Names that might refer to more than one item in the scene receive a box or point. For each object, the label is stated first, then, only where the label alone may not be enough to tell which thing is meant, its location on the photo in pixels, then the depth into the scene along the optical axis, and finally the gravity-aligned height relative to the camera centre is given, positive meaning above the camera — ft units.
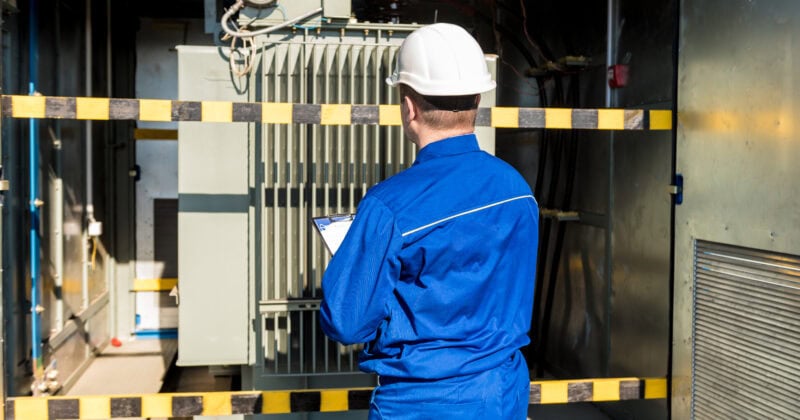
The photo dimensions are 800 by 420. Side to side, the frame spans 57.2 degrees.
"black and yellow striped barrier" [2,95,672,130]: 7.70 +0.69
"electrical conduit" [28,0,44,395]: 11.46 -0.34
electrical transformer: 9.96 -0.05
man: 5.02 -0.63
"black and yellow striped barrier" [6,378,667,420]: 7.95 -2.55
